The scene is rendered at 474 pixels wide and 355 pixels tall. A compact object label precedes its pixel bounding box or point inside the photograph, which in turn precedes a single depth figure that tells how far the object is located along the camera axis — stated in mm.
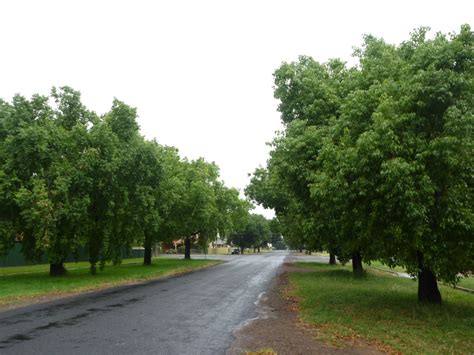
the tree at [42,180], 22031
